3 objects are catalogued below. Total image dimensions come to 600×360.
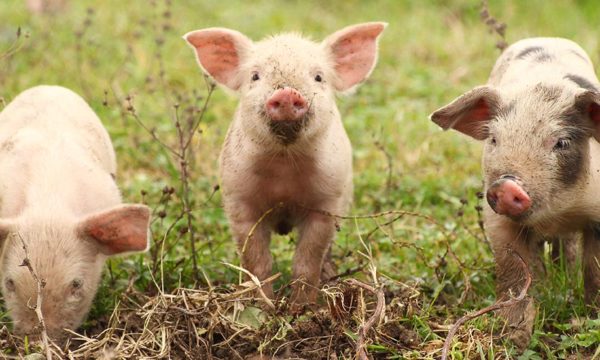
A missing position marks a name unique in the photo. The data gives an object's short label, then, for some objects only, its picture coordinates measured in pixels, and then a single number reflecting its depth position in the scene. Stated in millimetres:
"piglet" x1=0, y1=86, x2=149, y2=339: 10070
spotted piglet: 9741
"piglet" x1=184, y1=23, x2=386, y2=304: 10789
